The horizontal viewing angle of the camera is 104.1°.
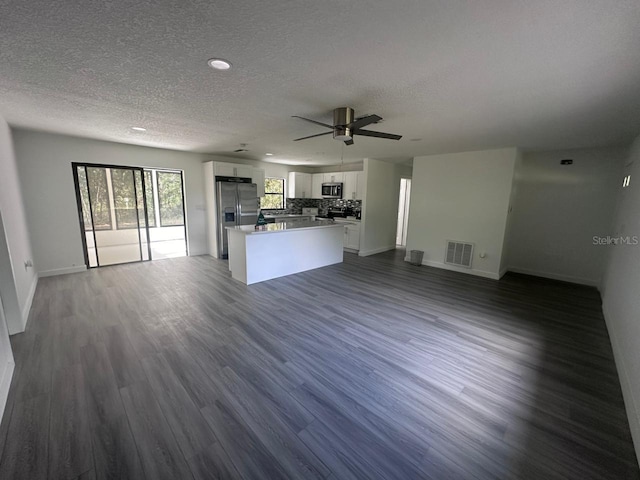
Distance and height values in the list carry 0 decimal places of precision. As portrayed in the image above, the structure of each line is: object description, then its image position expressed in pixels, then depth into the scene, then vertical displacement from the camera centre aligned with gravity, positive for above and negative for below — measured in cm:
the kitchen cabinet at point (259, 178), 677 +52
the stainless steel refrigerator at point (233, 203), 595 -15
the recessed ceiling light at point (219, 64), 186 +100
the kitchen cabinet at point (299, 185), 792 +44
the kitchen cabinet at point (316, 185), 787 +44
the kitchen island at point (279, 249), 435 -97
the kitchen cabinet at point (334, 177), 718 +64
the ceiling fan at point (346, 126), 267 +78
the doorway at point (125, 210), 498 -34
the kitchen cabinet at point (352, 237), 683 -103
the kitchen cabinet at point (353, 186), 670 +38
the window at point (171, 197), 608 -4
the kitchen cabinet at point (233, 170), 594 +67
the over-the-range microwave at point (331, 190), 721 +27
